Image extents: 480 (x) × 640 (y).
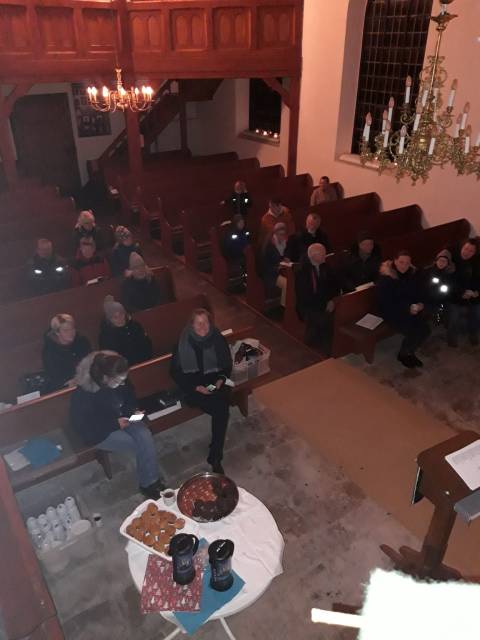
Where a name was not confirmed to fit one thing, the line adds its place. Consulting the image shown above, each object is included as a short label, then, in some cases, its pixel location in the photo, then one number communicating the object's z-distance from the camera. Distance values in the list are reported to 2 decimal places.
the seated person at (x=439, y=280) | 6.59
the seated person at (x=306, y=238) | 7.32
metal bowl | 3.43
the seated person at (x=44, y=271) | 6.49
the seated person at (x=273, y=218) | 7.71
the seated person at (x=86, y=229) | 7.46
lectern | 2.67
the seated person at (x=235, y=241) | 7.79
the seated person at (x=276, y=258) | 7.31
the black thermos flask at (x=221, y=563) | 2.99
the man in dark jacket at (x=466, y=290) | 6.71
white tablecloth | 3.05
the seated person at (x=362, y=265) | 6.97
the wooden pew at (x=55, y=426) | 4.21
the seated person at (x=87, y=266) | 6.83
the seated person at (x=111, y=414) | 4.16
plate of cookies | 3.28
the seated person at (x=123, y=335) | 5.04
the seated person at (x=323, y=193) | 9.56
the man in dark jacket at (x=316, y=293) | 6.44
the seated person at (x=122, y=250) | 6.92
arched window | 8.89
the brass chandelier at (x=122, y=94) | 9.20
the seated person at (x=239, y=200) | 8.86
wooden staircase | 13.40
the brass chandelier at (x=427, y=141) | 4.28
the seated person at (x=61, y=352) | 4.76
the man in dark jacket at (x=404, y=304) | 6.32
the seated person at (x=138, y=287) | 6.08
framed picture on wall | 13.04
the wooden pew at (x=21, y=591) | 1.58
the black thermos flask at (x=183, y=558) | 3.00
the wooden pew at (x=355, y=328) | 6.30
